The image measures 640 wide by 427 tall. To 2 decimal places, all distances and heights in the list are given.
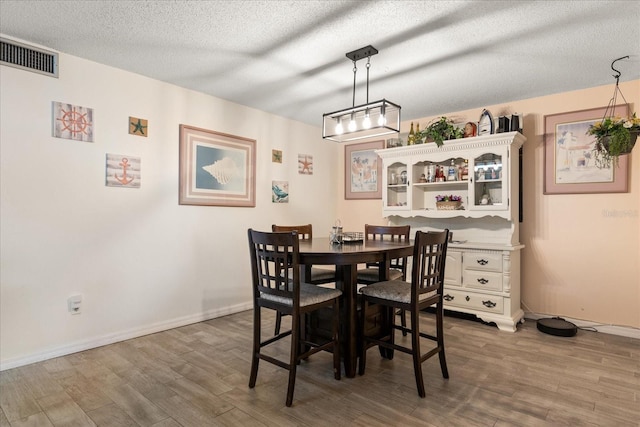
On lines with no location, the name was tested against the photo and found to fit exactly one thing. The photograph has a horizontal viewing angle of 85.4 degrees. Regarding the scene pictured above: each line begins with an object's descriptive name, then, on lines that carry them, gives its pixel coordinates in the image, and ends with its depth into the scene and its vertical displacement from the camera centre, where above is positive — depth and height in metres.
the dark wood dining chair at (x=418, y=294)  2.03 -0.52
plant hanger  3.11 +1.01
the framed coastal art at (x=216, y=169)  3.39 +0.44
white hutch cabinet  3.32 +0.03
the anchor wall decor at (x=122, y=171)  2.88 +0.33
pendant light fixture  2.46 +0.71
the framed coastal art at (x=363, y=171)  4.71 +0.58
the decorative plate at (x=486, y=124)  3.49 +0.92
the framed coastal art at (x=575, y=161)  3.16 +0.51
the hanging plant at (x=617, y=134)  2.59 +0.61
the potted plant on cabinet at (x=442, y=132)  3.69 +0.87
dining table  2.01 -0.29
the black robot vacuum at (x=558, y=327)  3.05 -1.02
